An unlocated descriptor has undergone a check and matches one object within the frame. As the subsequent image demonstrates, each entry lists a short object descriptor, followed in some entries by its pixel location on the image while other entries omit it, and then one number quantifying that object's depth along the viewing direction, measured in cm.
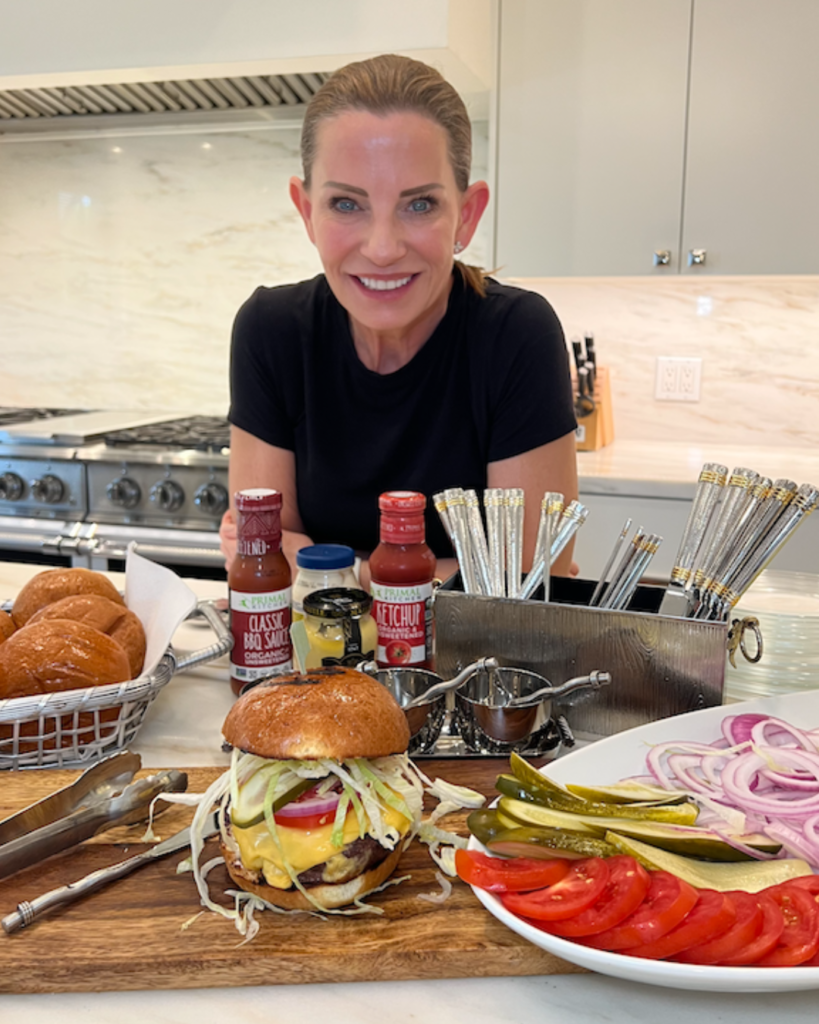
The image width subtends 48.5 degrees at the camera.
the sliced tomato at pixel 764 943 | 64
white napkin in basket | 111
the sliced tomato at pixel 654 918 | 65
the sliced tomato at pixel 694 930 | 65
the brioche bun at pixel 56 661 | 98
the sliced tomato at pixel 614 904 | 66
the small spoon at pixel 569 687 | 95
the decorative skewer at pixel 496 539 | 107
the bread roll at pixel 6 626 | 112
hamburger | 75
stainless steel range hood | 283
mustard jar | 103
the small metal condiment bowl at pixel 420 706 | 97
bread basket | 92
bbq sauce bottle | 108
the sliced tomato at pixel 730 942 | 64
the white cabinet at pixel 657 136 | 243
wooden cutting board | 69
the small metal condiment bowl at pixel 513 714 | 96
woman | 142
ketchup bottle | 108
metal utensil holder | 98
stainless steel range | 267
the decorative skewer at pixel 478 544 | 108
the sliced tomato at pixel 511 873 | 71
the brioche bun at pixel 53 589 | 118
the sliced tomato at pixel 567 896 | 67
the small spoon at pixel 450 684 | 95
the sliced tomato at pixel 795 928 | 64
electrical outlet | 299
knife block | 285
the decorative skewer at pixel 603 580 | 105
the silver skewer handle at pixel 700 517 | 101
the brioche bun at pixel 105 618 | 110
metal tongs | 79
